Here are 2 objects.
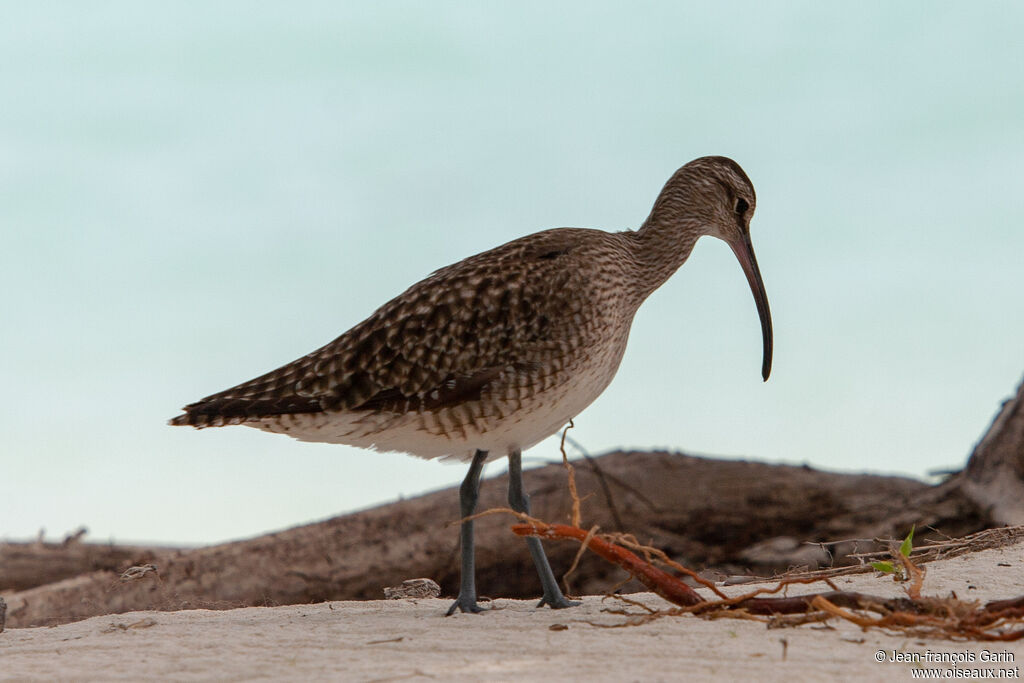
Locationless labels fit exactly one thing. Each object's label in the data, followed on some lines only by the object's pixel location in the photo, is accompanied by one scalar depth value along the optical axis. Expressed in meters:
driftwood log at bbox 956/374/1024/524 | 19.03
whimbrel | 11.55
